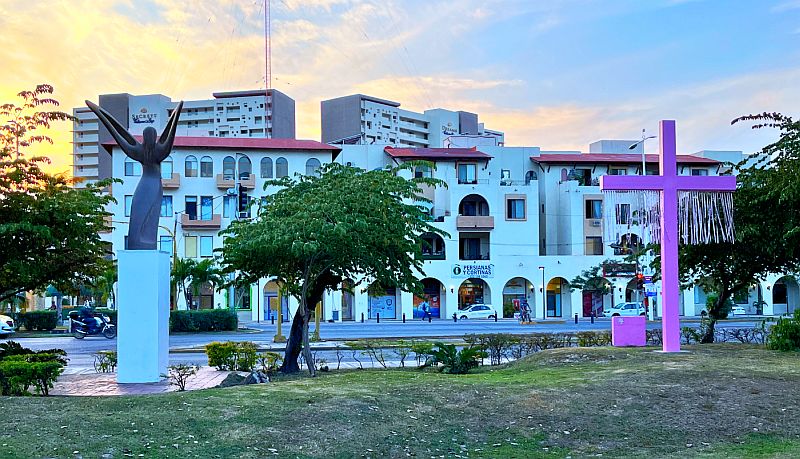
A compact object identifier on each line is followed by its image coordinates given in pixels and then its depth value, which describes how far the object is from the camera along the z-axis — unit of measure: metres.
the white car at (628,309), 61.38
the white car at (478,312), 63.19
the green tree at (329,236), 18.27
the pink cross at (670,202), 19.27
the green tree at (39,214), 17.21
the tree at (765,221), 20.27
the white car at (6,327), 42.00
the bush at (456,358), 19.22
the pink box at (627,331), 23.22
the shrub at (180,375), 15.20
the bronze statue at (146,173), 16.48
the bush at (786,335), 19.75
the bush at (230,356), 20.48
